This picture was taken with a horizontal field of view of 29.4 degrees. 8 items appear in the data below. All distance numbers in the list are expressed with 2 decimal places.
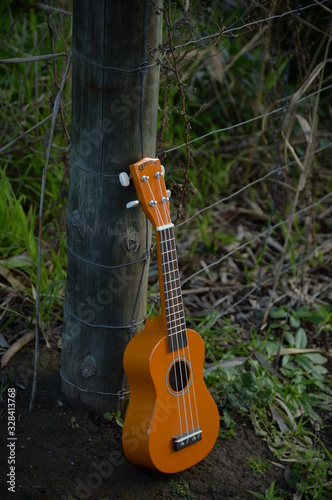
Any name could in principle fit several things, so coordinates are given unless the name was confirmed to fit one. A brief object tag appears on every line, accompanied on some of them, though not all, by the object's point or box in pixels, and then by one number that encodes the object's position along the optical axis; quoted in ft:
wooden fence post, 6.34
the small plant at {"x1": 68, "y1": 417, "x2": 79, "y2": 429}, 7.57
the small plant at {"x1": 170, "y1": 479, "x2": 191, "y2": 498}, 6.97
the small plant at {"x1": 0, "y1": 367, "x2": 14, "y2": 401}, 7.89
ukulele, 6.80
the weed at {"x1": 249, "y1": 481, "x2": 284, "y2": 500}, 7.14
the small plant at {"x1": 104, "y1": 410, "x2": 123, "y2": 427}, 7.67
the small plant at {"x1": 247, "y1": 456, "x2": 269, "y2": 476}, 7.57
